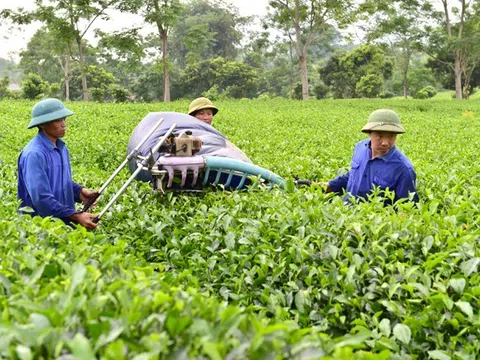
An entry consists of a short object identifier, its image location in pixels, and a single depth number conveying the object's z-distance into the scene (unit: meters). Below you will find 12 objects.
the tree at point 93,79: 35.56
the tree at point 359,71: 34.09
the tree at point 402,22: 29.44
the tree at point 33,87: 28.66
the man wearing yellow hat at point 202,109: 5.50
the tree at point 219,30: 47.31
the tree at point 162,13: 23.36
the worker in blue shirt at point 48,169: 3.38
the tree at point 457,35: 29.42
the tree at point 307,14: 26.53
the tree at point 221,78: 37.62
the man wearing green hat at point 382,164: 3.75
